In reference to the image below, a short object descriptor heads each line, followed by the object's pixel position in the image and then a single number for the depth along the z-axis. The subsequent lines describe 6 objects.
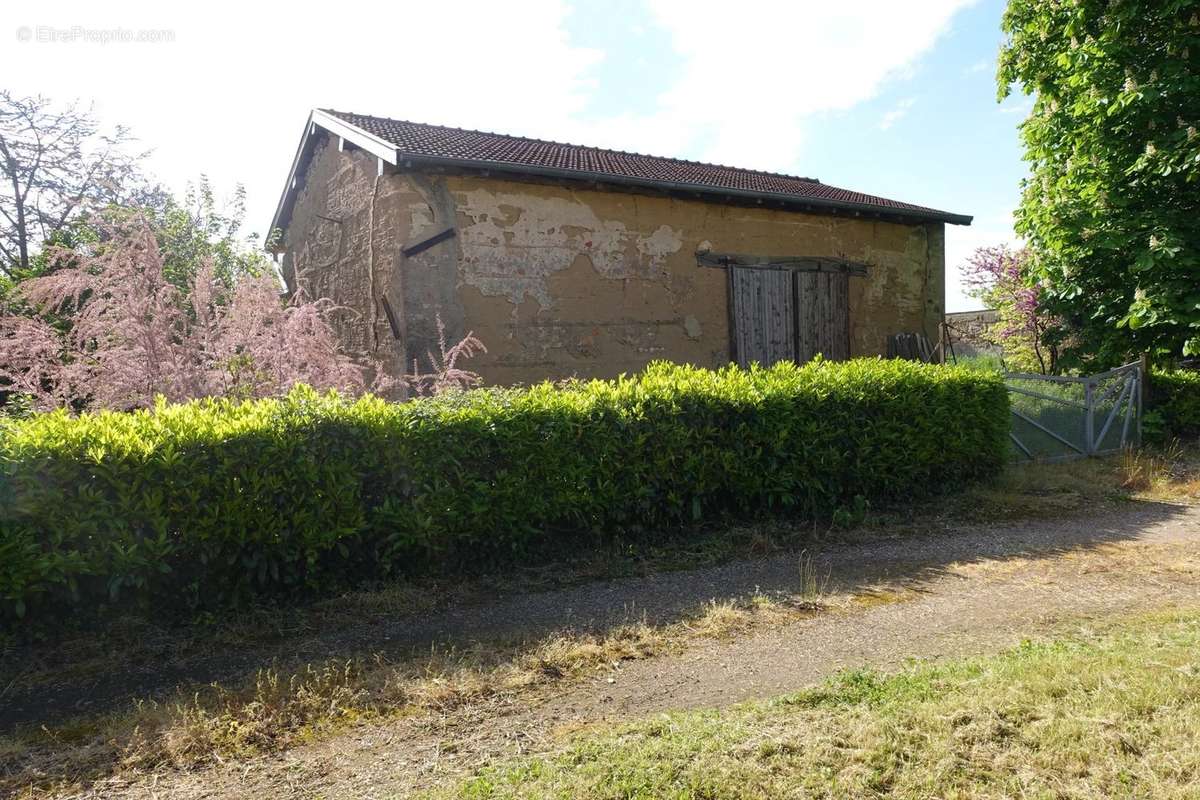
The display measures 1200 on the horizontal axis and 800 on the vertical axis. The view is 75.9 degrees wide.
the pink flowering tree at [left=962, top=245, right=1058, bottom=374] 17.58
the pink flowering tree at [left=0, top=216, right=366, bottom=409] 6.66
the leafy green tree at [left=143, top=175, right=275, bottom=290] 11.36
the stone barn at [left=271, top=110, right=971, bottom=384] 9.15
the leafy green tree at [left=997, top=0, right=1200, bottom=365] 10.16
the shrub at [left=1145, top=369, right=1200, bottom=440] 11.55
